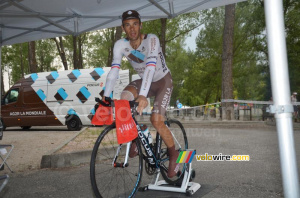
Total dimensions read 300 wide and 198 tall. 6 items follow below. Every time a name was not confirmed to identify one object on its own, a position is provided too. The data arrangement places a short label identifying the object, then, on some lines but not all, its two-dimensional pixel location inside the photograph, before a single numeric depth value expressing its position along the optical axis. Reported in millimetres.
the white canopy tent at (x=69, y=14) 6398
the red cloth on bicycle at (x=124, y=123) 3385
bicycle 3518
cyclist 3930
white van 15633
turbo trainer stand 4168
